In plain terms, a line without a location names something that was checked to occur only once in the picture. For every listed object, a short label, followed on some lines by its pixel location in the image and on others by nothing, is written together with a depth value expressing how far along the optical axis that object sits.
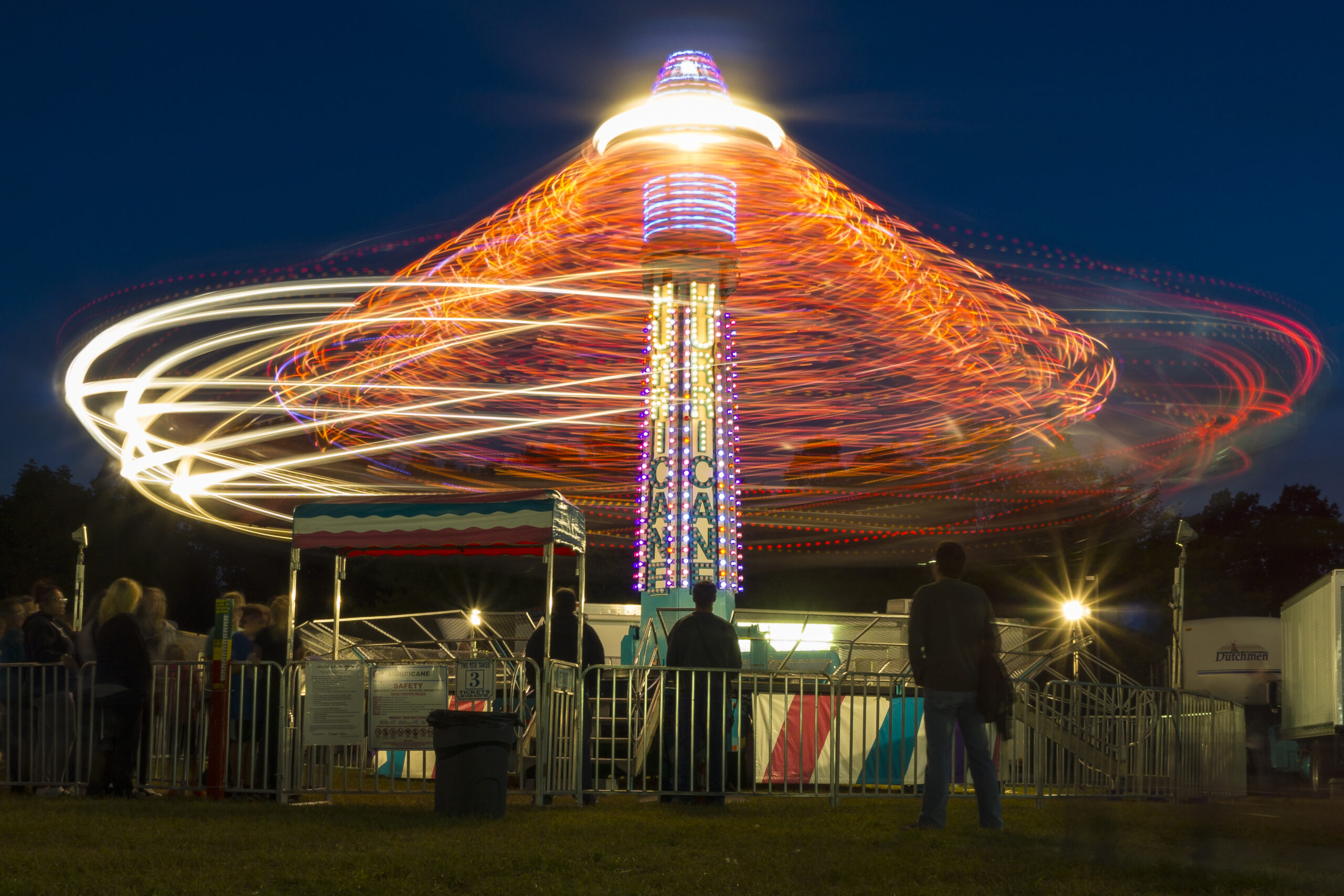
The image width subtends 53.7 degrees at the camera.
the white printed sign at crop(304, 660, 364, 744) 11.59
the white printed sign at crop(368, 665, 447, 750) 11.58
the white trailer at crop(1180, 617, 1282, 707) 30.08
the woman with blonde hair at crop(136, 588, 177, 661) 12.78
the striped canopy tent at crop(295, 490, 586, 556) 12.83
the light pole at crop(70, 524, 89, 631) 19.70
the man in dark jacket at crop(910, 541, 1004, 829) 9.16
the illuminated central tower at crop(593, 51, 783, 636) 21.92
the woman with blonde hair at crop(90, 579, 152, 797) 11.53
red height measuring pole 11.66
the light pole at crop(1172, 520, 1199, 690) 19.15
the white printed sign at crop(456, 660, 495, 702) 11.39
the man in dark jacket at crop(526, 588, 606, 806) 13.16
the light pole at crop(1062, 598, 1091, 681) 25.56
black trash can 9.91
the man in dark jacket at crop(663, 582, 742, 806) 11.46
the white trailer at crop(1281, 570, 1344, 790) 13.76
